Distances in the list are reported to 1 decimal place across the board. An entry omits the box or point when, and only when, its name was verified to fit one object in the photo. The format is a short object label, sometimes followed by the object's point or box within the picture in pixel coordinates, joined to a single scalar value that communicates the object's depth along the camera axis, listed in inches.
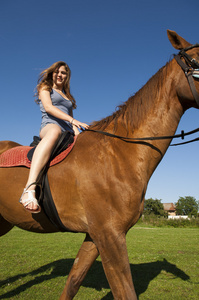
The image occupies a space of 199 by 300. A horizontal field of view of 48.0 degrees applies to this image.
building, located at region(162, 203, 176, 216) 4639.0
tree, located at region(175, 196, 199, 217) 4603.3
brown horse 98.9
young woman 107.4
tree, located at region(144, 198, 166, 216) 3671.3
